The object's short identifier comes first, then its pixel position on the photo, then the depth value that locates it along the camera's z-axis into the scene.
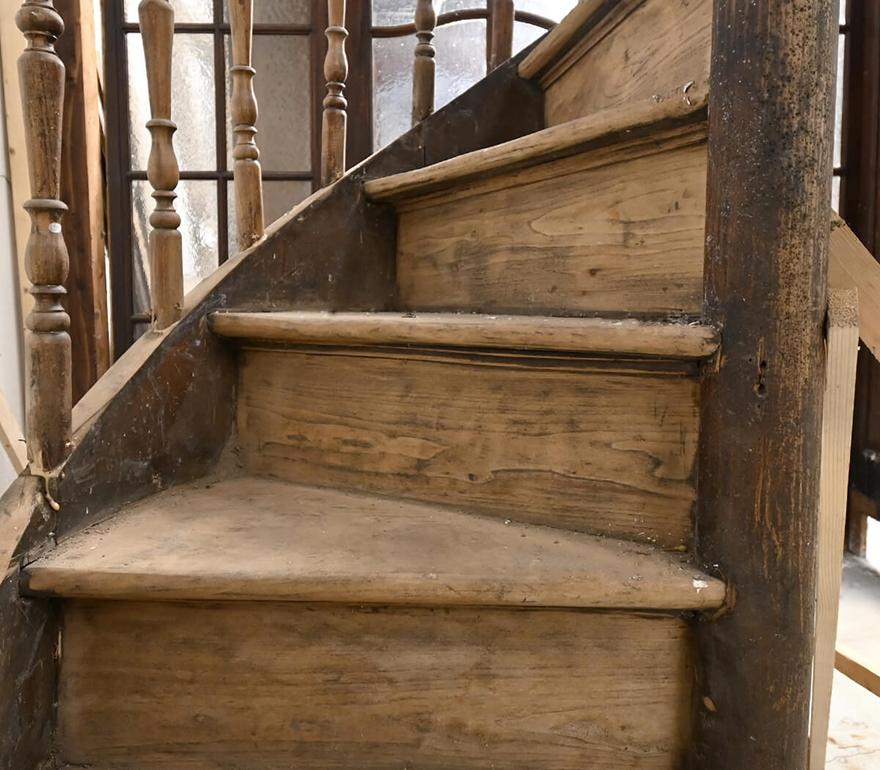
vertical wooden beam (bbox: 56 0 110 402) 2.34
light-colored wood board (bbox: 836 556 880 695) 1.35
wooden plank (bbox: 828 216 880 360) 0.88
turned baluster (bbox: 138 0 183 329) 0.94
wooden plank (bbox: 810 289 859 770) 0.74
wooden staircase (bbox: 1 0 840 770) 0.74
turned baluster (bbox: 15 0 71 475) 0.79
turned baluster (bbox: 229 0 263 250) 1.14
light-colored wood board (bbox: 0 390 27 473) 1.57
